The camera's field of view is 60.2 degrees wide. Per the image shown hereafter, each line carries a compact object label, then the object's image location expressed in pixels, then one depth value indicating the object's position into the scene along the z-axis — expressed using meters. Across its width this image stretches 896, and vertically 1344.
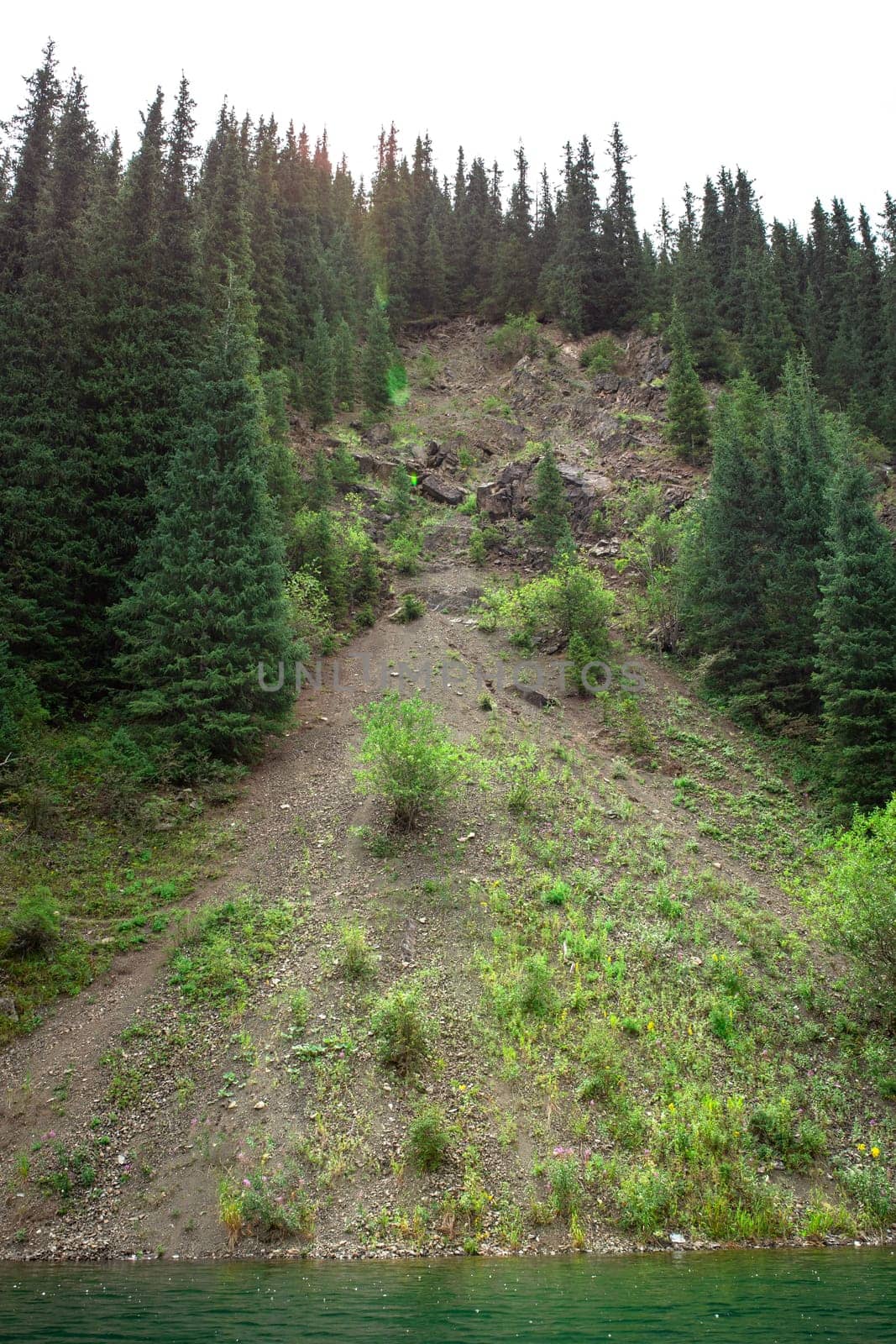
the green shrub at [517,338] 59.97
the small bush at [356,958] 16.03
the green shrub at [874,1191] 12.47
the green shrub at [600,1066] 14.05
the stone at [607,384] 53.94
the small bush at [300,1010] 14.93
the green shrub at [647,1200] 12.02
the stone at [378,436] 50.22
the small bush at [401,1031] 14.20
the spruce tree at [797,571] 29.94
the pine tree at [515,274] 65.50
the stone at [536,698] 30.18
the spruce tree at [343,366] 51.15
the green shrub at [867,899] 15.54
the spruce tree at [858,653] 23.08
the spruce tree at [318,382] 46.62
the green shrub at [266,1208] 11.59
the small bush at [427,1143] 12.50
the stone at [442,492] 47.95
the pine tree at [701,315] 50.22
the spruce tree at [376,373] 52.00
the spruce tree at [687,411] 44.34
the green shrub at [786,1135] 13.37
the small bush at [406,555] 40.91
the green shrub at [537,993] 15.67
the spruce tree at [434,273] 68.94
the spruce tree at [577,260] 59.53
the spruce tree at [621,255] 59.31
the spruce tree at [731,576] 31.34
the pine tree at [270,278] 43.75
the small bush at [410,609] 36.25
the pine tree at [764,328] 49.91
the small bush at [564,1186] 12.13
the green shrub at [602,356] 55.44
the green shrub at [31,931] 15.50
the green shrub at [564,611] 32.47
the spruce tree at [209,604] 22.31
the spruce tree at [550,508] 40.59
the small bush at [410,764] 20.59
